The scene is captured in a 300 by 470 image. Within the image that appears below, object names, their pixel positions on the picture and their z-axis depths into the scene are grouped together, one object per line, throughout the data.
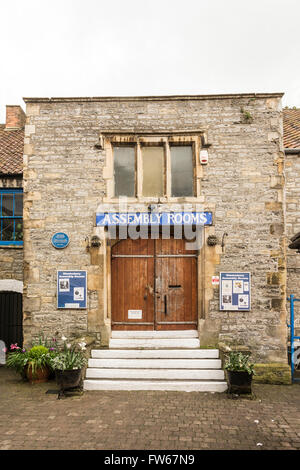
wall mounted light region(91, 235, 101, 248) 7.54
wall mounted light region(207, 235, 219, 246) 7.48
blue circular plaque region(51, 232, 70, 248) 7.63
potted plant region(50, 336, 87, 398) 6.13
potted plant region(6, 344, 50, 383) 6.87
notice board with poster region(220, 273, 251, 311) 7.43
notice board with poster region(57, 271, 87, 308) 7.55
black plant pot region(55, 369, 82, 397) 6.13
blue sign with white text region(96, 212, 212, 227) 7.57
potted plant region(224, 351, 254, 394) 6.05
